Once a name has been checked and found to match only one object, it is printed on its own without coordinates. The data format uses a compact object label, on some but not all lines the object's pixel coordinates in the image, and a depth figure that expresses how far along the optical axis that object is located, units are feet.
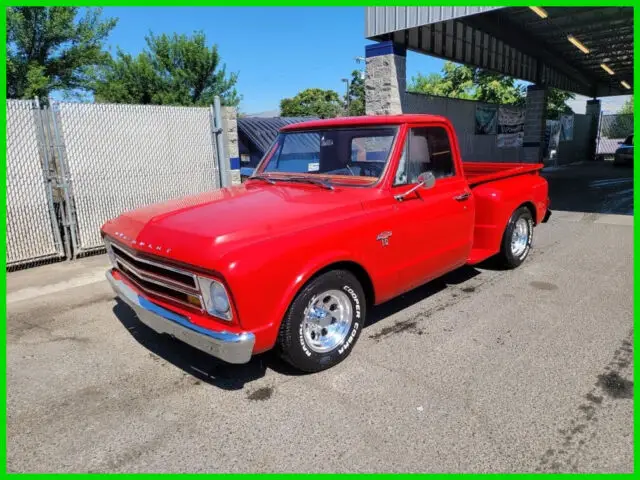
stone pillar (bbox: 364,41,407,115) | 31.83
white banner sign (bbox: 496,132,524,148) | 54.03
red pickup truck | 9.73
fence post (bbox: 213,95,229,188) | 28.53
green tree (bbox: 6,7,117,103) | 74.69
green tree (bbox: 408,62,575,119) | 87.10
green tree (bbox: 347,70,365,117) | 175.20
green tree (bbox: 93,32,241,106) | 83.61
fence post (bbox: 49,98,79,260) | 22.07
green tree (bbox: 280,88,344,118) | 187.21
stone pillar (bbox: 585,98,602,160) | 83.51
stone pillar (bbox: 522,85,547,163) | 59.21
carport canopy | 30.48
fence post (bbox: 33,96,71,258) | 21.58
